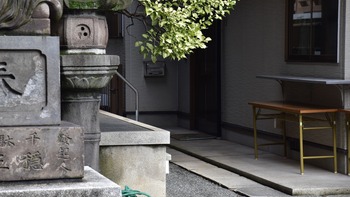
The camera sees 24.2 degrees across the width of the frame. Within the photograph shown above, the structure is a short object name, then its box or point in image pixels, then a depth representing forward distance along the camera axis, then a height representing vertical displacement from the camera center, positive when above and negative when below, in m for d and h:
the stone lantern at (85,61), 7.11 +0.12
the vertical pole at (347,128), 12.80 -0.85
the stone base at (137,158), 8.64 -0.89
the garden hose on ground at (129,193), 7.20 -1.04
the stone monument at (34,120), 5.79 -0.32
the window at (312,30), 13.34 +0.76
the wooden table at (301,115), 12.83 -0.71
